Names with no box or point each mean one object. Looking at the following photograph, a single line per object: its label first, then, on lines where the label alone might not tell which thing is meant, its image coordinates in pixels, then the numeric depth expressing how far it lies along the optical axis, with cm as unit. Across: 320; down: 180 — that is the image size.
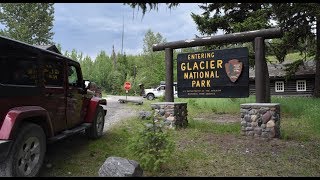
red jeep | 332
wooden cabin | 2335
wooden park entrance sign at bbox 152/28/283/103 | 667
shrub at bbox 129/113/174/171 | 406
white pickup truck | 2577
